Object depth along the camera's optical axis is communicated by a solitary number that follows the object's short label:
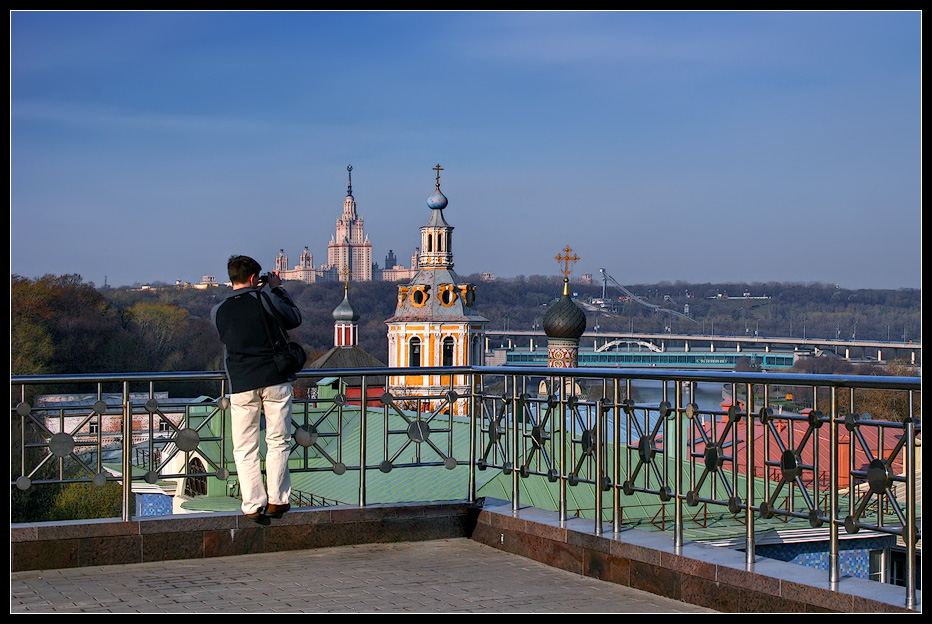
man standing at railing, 5.68
